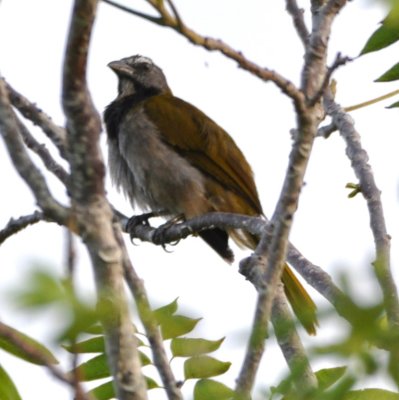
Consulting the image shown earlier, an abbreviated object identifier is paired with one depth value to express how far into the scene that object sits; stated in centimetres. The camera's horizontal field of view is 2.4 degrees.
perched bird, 565
